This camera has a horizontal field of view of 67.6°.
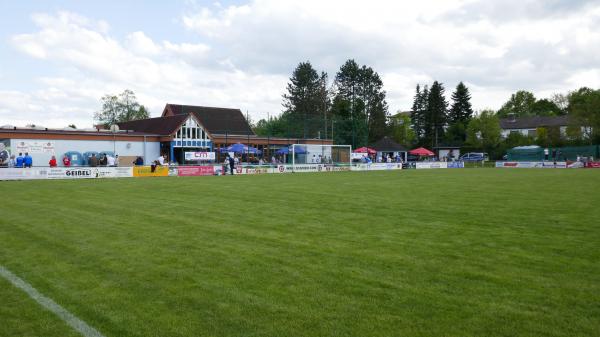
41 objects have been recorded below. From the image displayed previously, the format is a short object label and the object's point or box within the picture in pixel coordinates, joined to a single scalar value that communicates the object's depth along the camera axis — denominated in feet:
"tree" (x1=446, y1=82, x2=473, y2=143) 289.53
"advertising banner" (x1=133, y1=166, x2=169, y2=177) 112.98
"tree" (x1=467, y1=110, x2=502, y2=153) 226.38
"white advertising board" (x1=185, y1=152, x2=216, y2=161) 145.59
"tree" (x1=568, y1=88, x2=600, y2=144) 191.62
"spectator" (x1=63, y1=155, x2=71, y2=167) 119.86
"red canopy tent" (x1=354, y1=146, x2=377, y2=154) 180.96
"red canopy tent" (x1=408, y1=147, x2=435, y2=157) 215.31
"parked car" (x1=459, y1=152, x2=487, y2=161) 209.97
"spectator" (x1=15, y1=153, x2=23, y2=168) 105.55
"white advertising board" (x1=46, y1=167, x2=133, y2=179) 101.50
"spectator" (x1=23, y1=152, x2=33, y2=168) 104.22
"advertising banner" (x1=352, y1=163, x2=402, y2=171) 159.72
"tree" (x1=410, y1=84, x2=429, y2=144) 301.84
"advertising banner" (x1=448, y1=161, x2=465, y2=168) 188.24
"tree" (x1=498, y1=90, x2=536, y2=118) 369.69
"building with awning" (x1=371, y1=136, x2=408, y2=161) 235.46
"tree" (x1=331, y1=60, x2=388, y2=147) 275.59
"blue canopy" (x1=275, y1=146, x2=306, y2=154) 164.35
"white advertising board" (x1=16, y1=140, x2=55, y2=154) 121.08
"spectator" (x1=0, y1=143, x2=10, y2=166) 107.39
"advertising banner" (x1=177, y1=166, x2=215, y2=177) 119.34
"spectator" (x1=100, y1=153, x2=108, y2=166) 122.38
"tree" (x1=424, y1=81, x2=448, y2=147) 284.00
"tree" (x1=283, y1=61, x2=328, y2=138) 269.85
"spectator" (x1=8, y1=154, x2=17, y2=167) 109.58
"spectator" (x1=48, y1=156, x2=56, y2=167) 112.34
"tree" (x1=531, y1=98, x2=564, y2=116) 347.97
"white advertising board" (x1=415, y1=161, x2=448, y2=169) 179.32
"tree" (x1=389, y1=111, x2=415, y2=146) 295.75
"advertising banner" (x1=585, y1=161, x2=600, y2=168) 164.14
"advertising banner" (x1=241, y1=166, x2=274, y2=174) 130.80
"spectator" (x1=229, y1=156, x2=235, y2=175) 120.37
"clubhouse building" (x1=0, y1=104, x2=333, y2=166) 124.77
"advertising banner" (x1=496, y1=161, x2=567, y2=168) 169.68
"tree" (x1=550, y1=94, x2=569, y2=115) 337.13
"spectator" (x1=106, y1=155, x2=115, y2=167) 126.05
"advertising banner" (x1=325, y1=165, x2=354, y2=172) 151.79
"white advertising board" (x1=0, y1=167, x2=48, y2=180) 94.94
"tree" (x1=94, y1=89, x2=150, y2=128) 300.40
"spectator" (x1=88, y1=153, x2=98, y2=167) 119.03
